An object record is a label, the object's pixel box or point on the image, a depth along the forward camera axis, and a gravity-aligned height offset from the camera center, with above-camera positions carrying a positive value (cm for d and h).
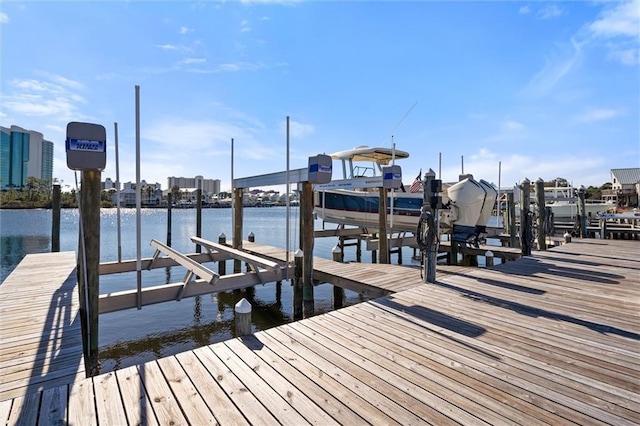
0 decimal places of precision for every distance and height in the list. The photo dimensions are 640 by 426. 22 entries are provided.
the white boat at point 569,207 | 2275 +48
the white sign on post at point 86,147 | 397 +81
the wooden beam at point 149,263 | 777 -135
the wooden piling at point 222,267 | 1151 -196
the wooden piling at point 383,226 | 859 -36
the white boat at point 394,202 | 1066 +41
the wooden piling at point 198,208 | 1408 +17
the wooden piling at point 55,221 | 1011 -31
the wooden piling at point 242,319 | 364 -121
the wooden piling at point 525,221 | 898 -22
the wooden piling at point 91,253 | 413 -54
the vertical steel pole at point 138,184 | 497 +43
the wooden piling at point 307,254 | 654 -88
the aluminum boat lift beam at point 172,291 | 507 -138
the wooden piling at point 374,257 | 1520 -213
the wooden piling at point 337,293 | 904 -229
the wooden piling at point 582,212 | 1351 +5
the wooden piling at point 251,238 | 1232 -101
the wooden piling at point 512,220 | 1283 -29
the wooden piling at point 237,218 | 1072 -20
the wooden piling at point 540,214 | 980 -3
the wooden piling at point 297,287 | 667 -155
